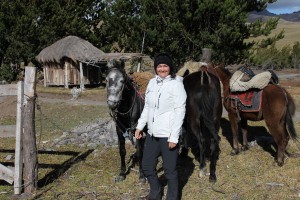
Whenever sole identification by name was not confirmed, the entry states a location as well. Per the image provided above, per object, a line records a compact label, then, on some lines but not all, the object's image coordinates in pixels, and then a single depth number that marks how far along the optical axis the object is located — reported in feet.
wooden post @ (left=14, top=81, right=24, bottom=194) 19.52
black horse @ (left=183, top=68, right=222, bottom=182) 22.61
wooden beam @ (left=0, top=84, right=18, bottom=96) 20.17
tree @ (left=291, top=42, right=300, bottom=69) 129.59
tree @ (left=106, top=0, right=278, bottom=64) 70.28
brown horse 23.30
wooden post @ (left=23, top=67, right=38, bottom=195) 19.62
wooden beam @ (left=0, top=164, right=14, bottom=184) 20.31
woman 16.16
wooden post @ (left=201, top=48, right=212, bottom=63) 30.40
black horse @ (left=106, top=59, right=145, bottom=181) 20.12
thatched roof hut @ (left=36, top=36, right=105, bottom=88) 83.34
